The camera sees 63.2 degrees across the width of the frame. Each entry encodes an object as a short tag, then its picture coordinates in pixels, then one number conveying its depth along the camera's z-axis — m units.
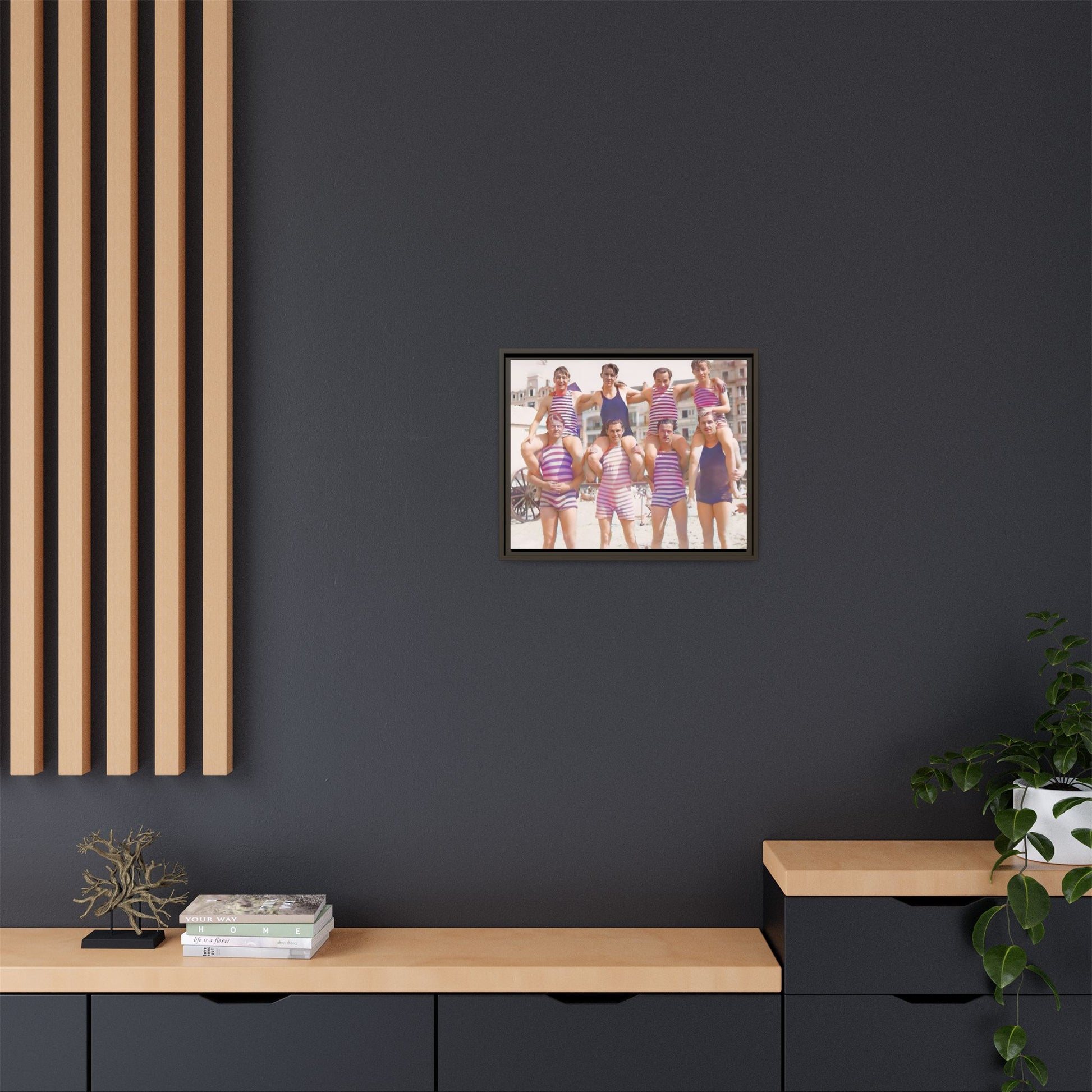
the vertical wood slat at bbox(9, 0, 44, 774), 2.04
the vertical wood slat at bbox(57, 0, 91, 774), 2.04
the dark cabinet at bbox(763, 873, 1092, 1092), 1.81
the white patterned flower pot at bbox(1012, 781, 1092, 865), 1.83
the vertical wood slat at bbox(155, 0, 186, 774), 2.05
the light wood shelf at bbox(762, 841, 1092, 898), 1.82
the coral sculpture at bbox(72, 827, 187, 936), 1.96
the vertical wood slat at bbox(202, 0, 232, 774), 2.06
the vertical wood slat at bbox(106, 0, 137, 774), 2.05
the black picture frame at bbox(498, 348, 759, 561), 2.10
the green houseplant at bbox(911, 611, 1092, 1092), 1.71
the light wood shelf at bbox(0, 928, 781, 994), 1.83
